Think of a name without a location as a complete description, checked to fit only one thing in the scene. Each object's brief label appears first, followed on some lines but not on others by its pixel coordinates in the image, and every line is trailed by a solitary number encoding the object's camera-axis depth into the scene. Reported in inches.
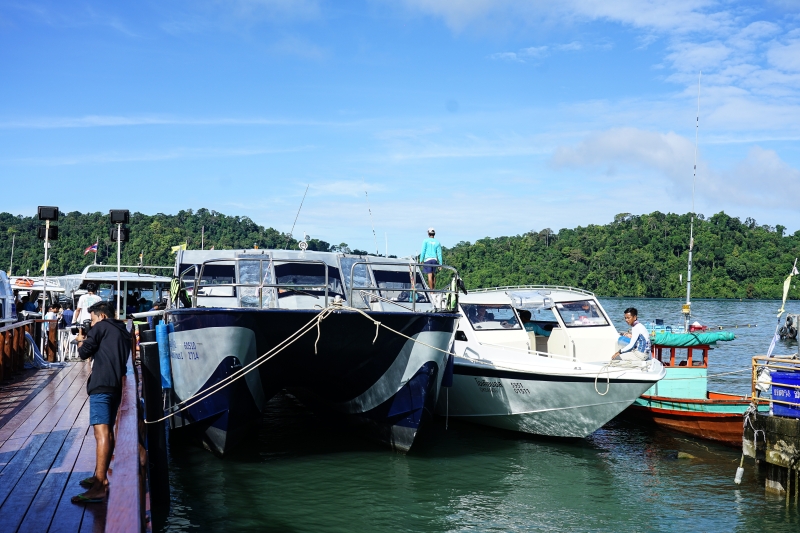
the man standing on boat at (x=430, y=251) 577.9
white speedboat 511.2
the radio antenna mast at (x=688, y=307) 714.4
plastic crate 420.2
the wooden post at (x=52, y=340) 624.4
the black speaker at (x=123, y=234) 579.3
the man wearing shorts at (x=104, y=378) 243.6
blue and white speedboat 414.3
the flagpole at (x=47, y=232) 607.6
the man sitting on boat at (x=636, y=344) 519.5
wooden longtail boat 557.3
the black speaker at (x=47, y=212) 600.7
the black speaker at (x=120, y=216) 586.6
